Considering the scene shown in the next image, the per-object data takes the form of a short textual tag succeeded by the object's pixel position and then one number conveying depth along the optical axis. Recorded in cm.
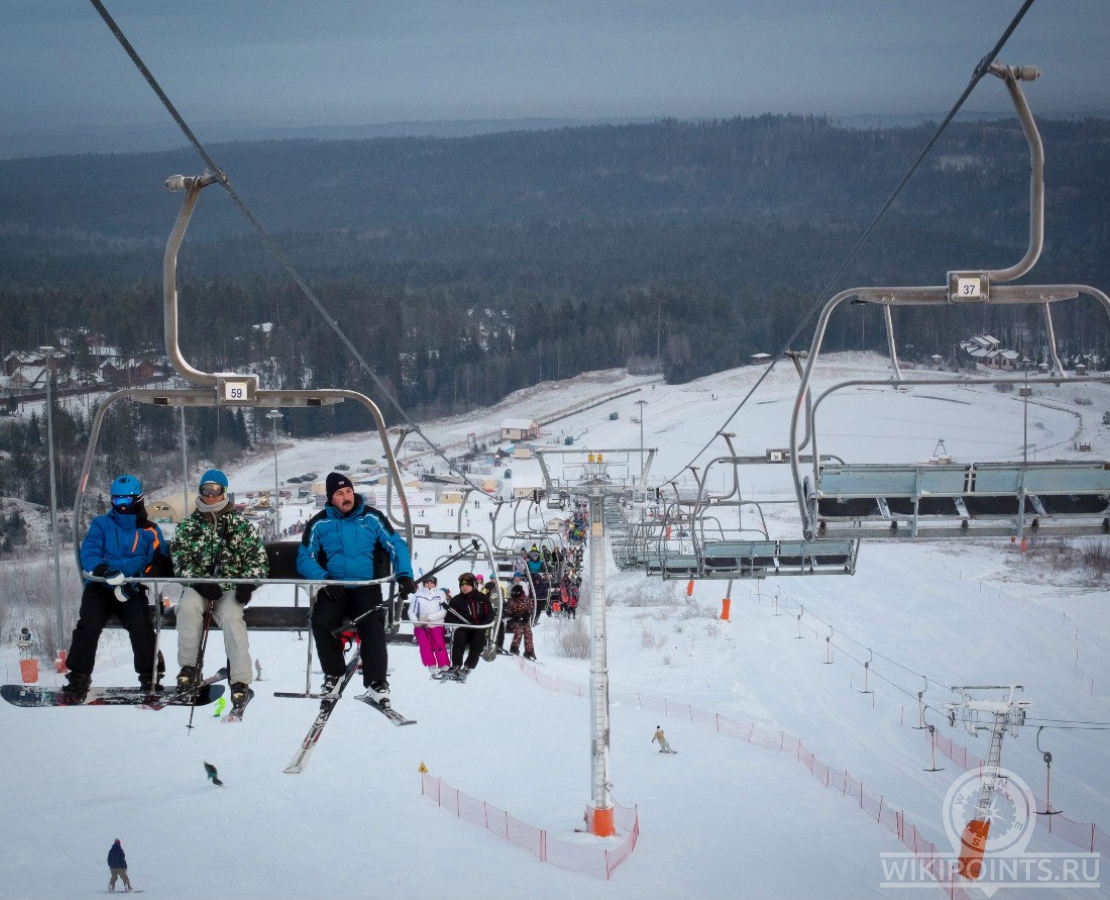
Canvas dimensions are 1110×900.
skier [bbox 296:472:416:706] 808
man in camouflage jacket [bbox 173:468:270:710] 826
